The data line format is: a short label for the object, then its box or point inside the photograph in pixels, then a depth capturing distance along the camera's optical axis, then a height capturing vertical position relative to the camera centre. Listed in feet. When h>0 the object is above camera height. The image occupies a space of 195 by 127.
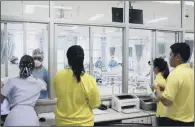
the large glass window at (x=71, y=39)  11.82 +1.01
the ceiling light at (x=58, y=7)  9.97 +2.43
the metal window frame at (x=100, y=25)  9.23 +1.25
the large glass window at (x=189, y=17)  13.04 +2.61
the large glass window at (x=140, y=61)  12.39 -0.28
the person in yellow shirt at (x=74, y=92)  6.32 -1.01
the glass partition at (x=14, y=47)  10.05 +0.46
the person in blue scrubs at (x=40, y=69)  9.50 -0.53
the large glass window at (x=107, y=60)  12.81 -0.21
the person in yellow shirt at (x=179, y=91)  6.01 -0.95
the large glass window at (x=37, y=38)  9.67 +0.90
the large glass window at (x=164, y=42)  12.69 +0.82
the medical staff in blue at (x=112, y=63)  12.81 -0.38
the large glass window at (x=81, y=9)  9.85 +2.83
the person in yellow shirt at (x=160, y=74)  8.56 -0.73
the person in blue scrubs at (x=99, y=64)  13.52 -0.45
